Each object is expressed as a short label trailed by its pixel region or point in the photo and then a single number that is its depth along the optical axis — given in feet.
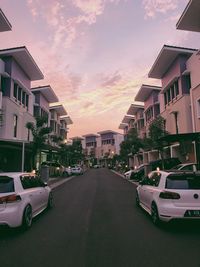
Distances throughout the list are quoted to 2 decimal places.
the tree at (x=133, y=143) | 117.91
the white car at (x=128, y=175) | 90.86
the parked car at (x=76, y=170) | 141.59
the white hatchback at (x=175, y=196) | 21.86
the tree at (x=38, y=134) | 71.82
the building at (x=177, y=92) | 75.87
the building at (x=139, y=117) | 158.01
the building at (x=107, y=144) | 310.65
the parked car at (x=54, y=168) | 109.81
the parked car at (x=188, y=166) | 55.11
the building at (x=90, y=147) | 326.24
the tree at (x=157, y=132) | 76.64
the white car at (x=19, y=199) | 21.50
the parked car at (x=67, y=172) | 123.44
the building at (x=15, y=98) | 75.77
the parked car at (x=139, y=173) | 85.91
